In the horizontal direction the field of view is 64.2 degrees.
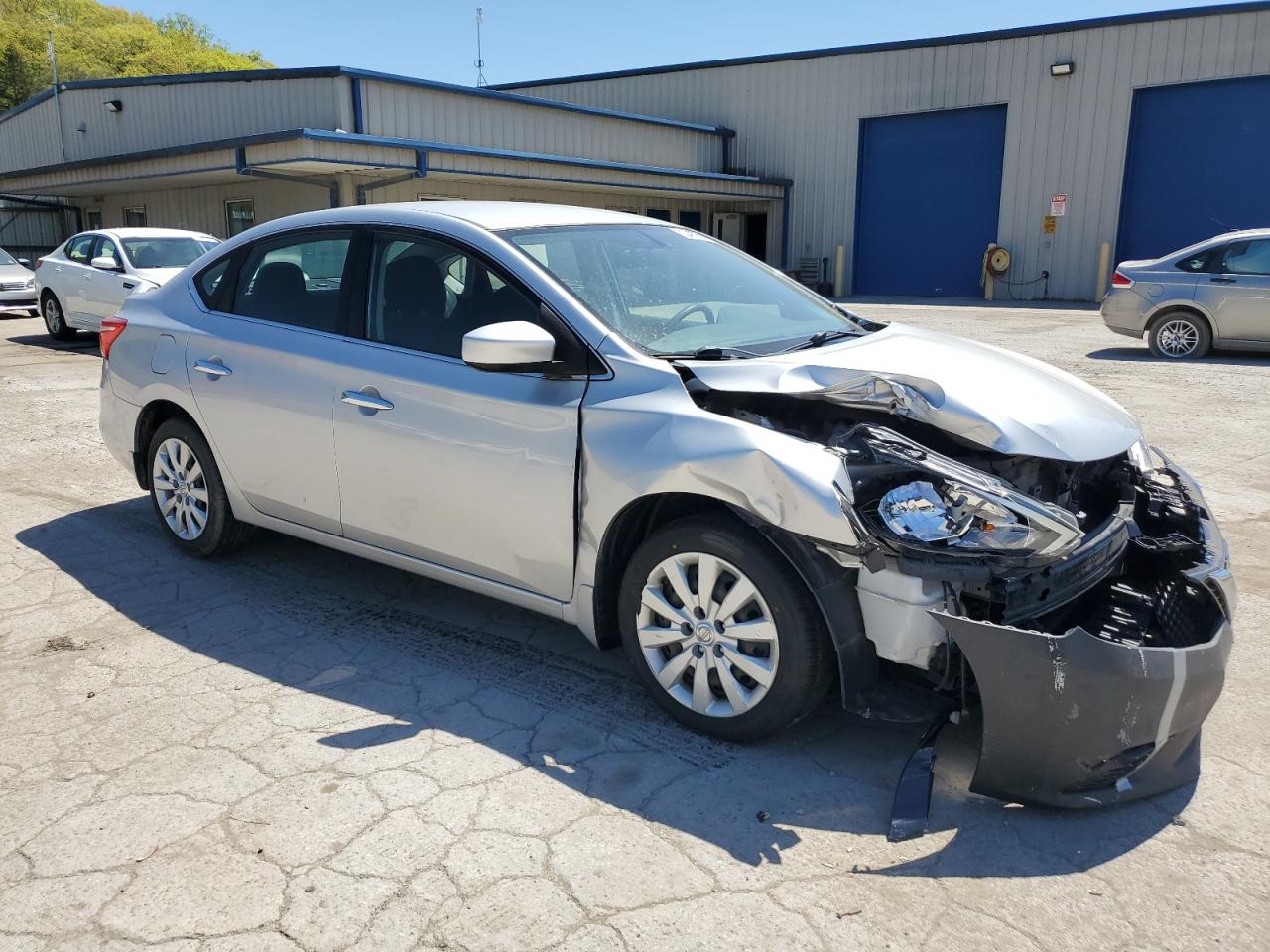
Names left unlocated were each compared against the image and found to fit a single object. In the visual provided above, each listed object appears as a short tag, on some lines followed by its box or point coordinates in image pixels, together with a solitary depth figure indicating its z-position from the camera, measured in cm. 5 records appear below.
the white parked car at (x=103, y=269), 1334
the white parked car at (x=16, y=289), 1736
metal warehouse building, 1906
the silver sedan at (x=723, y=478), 283
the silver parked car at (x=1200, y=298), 1165
